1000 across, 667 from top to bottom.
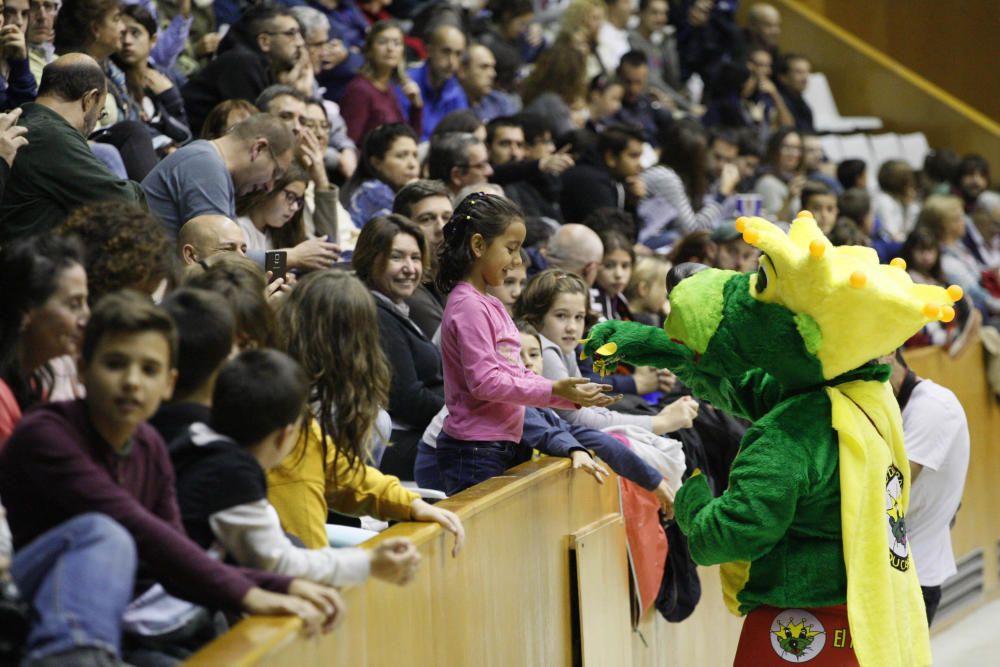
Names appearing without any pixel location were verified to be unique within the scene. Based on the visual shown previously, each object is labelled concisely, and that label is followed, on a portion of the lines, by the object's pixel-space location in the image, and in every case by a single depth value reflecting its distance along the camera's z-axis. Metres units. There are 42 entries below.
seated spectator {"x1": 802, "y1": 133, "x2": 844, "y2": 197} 21.12
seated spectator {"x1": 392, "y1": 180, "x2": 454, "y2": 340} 11.20
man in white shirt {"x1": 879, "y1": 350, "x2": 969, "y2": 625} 10.68
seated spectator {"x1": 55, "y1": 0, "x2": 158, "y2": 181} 10.83
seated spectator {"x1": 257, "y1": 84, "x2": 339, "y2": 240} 12.13
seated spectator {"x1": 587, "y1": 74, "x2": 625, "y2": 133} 18.85
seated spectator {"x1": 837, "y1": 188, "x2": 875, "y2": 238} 18.55
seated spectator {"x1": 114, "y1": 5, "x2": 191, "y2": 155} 12.30
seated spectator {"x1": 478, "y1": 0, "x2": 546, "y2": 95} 20.80
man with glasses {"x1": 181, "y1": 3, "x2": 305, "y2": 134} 13.14
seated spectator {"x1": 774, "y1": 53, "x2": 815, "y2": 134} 24.15
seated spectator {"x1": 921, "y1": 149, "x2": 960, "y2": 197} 23.11
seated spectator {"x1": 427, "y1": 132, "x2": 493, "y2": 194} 13.31
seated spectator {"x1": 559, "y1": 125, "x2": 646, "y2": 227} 14.89
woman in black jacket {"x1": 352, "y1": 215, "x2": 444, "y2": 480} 9.99
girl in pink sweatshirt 8.41
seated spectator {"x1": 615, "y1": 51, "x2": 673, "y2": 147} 20.02
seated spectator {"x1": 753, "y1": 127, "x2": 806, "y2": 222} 19.29
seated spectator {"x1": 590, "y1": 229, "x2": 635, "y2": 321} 12.46
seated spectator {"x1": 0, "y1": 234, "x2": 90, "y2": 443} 5.81
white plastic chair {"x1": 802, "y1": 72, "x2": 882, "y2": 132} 26.05
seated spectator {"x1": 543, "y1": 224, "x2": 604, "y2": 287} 12.10
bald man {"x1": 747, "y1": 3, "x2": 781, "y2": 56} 24.99
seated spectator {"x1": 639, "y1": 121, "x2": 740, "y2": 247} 16.58
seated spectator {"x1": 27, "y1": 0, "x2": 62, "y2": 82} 11.25
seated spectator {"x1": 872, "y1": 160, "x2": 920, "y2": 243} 21.15
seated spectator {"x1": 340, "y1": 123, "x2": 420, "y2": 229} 13.15
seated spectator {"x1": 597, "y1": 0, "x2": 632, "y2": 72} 22.62
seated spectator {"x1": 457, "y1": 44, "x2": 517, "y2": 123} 17.62
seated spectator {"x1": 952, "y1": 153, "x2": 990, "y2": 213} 22.89
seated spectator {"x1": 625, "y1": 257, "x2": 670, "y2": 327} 12.83
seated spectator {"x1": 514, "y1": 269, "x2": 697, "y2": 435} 10.07
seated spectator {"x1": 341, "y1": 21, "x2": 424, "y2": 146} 15.42
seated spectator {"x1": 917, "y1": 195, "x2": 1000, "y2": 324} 17.99
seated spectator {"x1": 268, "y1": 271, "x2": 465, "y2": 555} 6.85
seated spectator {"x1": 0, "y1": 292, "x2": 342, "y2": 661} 5.09
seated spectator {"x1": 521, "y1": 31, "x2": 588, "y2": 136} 19.13
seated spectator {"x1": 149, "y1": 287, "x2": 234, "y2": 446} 5.82
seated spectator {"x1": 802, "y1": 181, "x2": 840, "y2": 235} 17.69
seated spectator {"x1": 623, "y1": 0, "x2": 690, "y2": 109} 23.45
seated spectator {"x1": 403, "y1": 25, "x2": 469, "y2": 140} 17.14
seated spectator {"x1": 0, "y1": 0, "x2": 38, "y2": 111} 10.40
